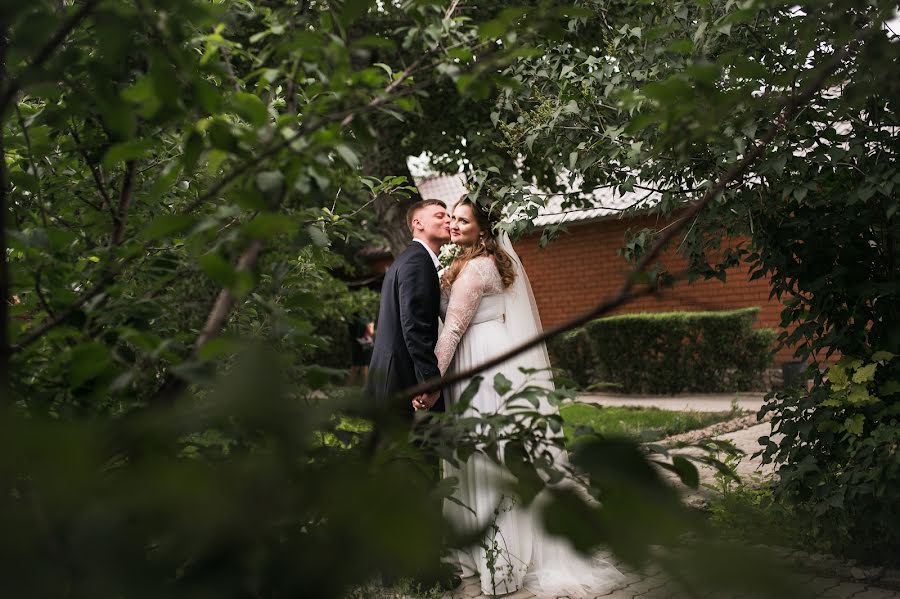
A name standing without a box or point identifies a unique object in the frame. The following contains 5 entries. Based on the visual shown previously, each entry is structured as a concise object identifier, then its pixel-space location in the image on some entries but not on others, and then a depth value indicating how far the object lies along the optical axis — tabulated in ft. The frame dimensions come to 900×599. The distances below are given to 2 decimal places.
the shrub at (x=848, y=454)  12.53
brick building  48.26
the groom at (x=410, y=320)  15.35
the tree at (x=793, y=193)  11.66
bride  14.67
